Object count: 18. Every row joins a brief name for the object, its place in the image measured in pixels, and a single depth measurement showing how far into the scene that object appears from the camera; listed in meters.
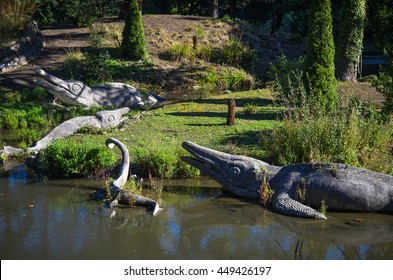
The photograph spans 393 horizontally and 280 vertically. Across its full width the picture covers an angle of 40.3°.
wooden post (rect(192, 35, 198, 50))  24.39
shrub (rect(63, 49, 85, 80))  20.92
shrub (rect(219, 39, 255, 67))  24.06
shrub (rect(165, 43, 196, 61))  23.72
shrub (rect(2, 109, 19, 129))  14.32
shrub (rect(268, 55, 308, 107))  16.13
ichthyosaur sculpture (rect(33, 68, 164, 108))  15.76
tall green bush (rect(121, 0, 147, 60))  22.33
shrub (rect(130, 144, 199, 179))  10.09
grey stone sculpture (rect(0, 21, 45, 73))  21.11
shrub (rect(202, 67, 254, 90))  21.88
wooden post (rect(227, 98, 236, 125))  13.09
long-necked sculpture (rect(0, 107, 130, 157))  11.58
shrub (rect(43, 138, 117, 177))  10.20
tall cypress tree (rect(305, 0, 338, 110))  14.50
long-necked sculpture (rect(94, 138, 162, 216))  8.80
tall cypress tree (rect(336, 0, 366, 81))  19.19
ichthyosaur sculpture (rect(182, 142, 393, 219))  8.62
